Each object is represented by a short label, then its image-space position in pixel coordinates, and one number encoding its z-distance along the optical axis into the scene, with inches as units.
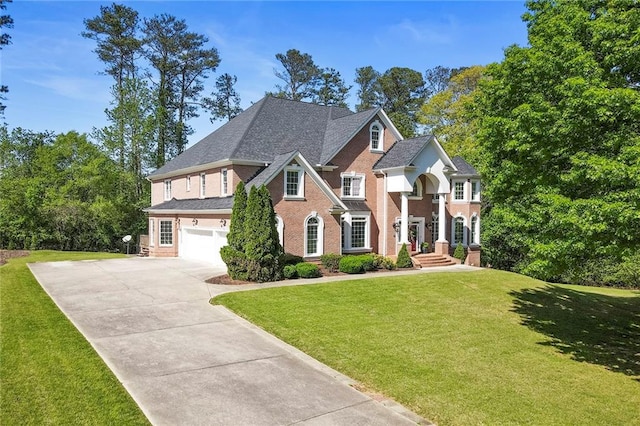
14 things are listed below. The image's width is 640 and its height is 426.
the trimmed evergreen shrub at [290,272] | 794.8
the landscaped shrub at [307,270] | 804.6
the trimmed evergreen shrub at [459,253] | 1144.4
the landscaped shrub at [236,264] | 751.7
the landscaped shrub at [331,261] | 891.8
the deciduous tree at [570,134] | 365.4
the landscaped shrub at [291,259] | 848.3
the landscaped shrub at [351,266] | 874.1
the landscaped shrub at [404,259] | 985.5
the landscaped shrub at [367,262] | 900.6
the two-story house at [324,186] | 916.6
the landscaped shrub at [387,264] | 956.6
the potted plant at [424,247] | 1157.1
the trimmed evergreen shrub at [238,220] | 773.9
